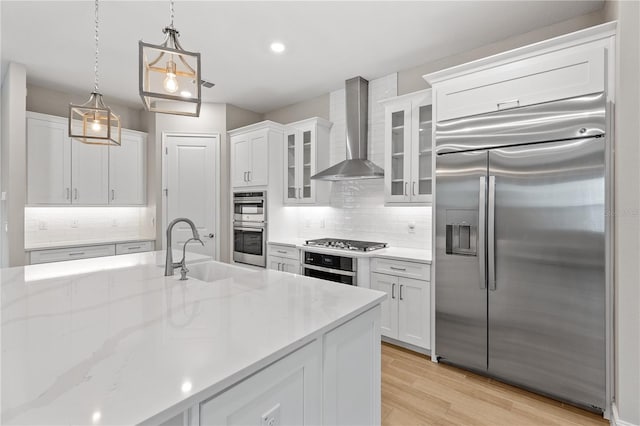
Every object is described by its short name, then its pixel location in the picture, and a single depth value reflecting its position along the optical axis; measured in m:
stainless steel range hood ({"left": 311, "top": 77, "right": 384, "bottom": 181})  3.69
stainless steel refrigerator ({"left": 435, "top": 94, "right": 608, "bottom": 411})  2.05
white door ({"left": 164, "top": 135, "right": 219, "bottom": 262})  4.51
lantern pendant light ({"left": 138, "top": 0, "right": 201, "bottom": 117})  1.28
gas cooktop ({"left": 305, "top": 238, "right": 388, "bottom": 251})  3.35
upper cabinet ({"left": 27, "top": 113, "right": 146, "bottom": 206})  3.76
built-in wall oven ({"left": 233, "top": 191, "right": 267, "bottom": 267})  4.21
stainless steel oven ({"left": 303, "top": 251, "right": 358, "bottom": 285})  3.23
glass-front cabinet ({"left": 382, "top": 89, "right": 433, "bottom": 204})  3.09
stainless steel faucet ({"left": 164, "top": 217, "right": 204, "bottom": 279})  1.86
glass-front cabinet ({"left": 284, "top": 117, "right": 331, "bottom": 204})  4.02
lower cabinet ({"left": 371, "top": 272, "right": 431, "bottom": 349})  2.84
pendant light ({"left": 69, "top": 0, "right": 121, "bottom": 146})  1.96
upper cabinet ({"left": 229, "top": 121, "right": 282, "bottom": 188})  4.18
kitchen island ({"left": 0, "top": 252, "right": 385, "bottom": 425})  0.74
